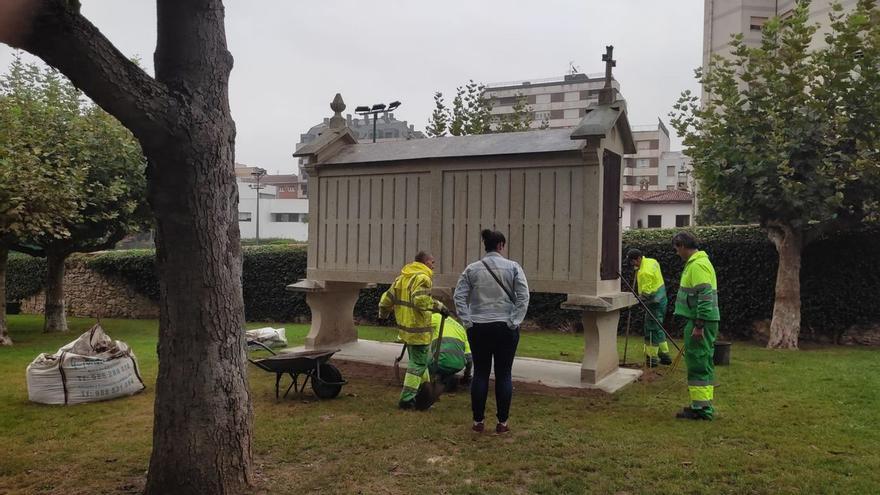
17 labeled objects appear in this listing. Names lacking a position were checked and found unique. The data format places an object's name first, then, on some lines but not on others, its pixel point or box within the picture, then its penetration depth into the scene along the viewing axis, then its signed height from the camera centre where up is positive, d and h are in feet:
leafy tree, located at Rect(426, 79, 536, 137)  64.34 +12.75
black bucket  31.63 -5.12
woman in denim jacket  19.93 -2.33
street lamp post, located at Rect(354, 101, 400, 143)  58.54 +12.10
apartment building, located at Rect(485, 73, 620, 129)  245.86 +57.76
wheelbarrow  23.20 -4.77
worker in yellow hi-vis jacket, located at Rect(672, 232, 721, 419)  21.43 -2.61
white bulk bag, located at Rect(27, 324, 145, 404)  24.72 -5.34
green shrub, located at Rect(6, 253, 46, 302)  73.87 -5.12
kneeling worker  25.62 -4.25
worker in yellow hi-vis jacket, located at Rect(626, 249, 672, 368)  33.04 -2.11
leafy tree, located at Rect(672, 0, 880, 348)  35.70 +6.37
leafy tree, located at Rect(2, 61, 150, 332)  46.06 +4.83
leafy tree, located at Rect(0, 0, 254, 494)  14.37 -0.63
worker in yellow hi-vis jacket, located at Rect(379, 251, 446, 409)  23.68 -2.76
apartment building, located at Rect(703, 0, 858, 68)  113.39 +40.76
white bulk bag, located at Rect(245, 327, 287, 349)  38.88 -5.90
